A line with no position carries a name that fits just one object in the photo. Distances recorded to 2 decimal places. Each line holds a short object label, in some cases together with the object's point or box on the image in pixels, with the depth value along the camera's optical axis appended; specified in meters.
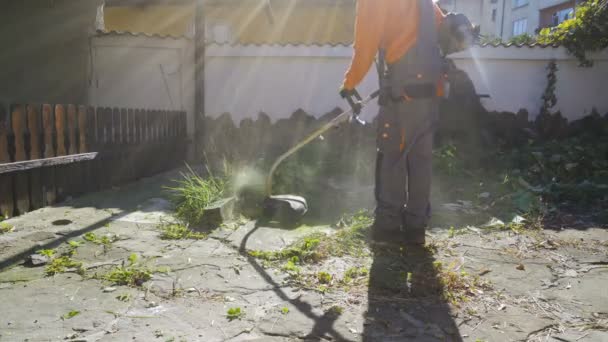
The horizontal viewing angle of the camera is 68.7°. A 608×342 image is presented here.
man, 2.80
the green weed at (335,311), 2.10
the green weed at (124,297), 2.19
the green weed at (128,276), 2.40
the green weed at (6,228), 3.24
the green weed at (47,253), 2.76
